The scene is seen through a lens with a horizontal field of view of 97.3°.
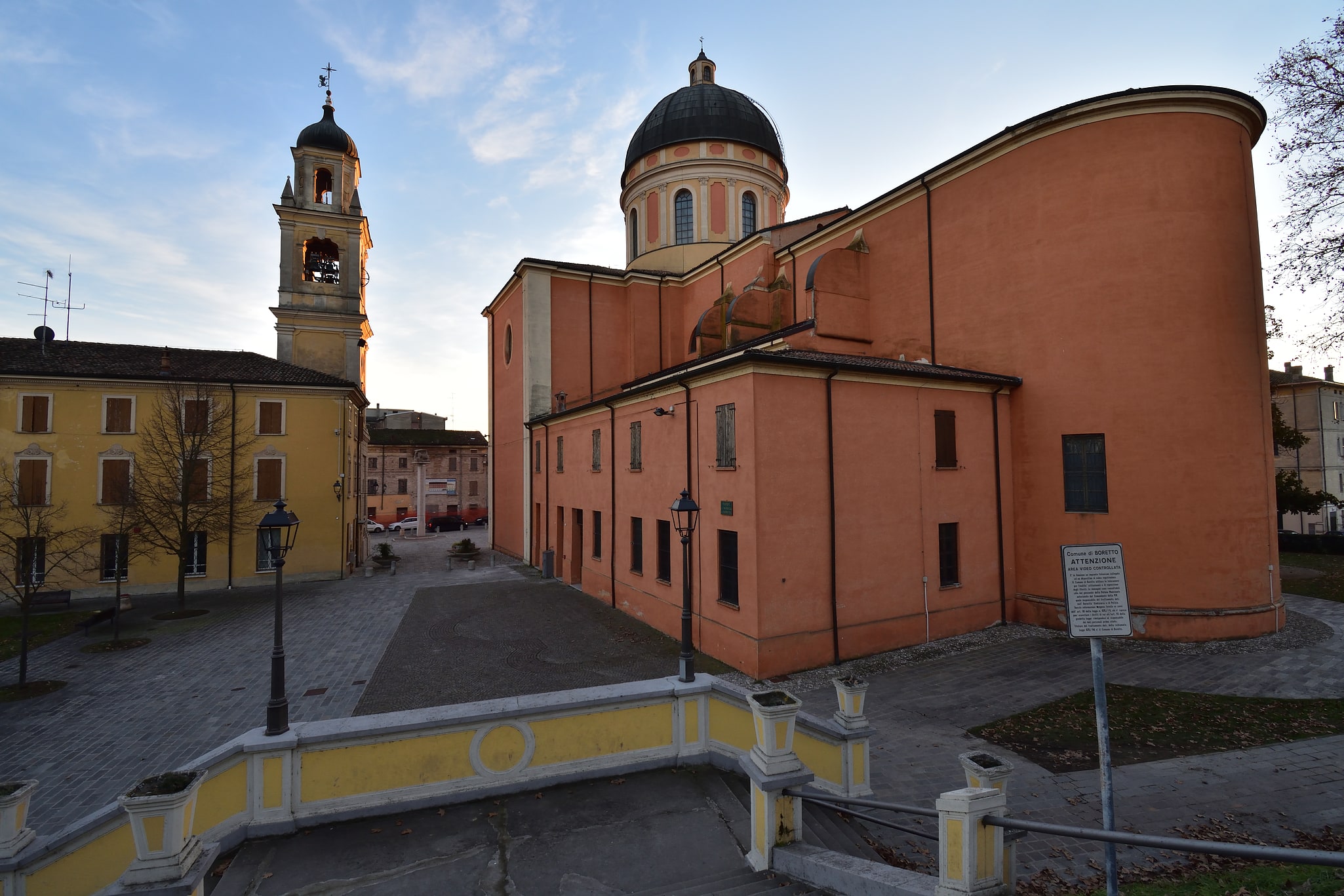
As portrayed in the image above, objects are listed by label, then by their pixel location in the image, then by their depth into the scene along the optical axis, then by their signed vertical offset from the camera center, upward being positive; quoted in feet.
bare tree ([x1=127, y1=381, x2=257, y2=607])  59.67 +1.27
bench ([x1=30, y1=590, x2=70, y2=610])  57.41 -11.02
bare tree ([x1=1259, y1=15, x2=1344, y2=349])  33.19 +20.81
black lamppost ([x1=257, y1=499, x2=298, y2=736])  20.20 -4.59
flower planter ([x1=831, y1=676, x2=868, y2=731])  22.88 -8.87
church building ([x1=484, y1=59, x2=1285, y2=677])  37.93 +3.85
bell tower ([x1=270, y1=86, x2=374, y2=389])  80.07 +31.31
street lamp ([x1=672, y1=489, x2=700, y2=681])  25.48 -4.68
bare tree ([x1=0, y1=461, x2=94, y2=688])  59.16 -5.30
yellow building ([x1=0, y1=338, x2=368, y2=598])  63.46 +4.98
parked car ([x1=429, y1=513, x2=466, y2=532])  144.46 -10.51
